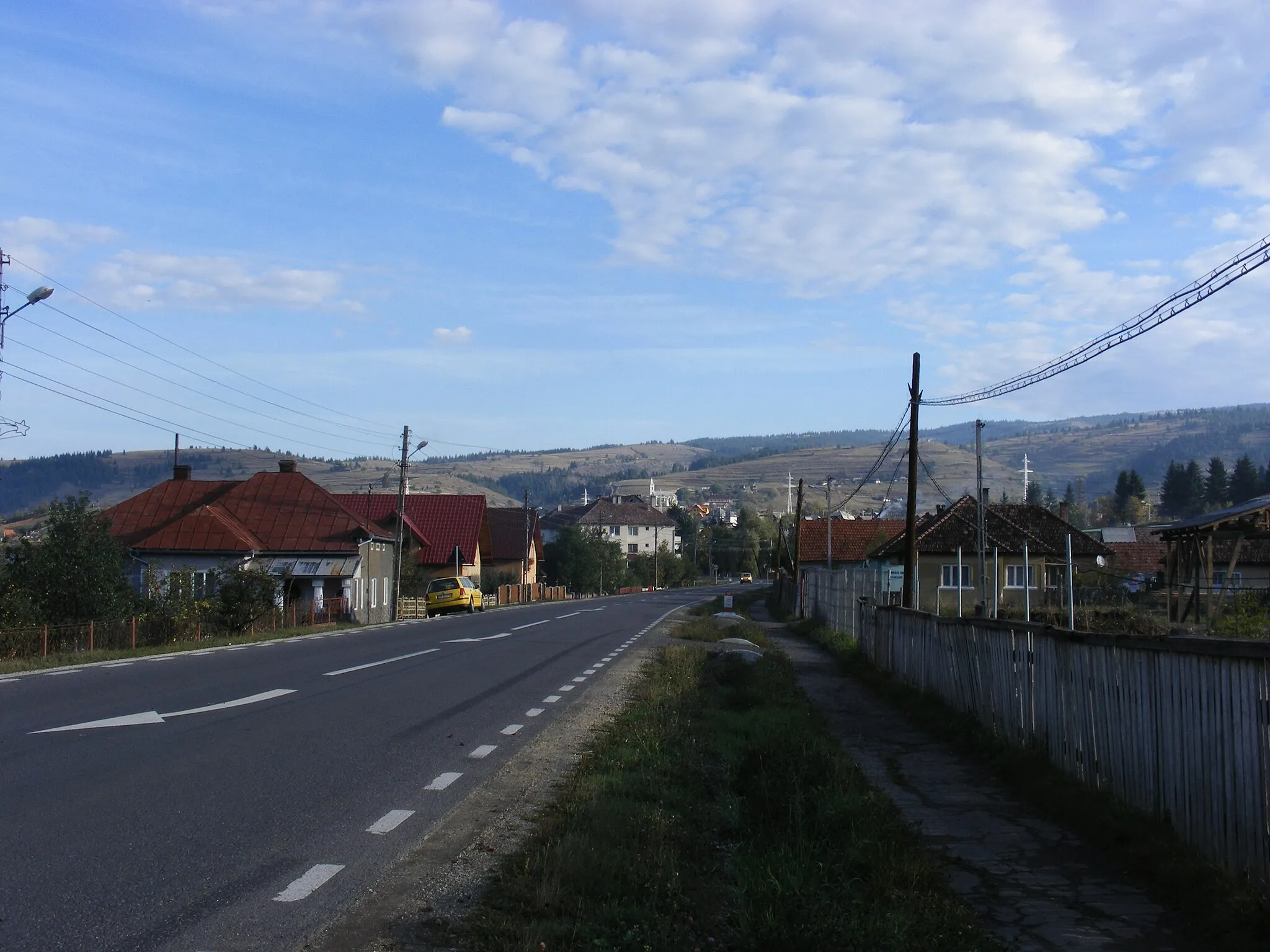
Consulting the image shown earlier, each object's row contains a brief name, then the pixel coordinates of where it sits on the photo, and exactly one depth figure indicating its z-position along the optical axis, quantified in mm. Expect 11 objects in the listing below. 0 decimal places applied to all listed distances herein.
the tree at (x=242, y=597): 31141
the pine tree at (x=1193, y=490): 120438
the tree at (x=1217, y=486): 114312
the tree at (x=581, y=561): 96562
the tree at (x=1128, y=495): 129625
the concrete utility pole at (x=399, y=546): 45844
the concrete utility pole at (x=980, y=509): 32562
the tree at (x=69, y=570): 27828
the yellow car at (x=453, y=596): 51656
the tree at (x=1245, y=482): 108750
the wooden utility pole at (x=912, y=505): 26172
